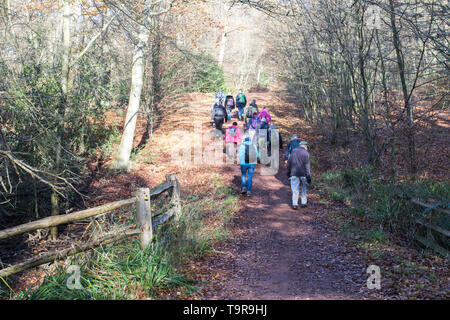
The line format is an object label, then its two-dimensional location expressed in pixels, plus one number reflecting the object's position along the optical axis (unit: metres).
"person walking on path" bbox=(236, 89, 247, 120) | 23.41
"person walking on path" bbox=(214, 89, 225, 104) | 23.29
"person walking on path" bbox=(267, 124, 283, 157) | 16.27
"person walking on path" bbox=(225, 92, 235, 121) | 23.30
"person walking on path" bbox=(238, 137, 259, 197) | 11.31
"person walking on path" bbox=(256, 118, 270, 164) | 15.59
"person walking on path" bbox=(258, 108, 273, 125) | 17.31
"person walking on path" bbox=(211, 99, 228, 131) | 18.66
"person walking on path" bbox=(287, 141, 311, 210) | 10.46
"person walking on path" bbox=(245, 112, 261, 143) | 15.68
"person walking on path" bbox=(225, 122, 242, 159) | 14.16
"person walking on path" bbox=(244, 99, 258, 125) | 20.21
